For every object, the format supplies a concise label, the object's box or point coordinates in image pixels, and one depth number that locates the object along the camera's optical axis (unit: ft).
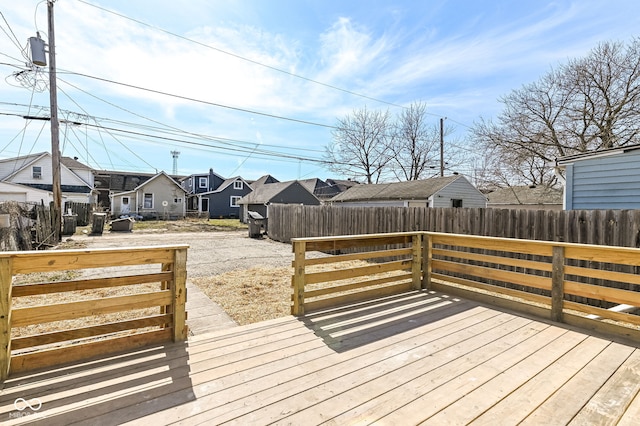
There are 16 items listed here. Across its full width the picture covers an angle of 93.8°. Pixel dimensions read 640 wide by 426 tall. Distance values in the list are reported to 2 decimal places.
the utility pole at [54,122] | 34.05
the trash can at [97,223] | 47.60
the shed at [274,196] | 82.17
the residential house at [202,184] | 108.58
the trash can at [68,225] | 44.75
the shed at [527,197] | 57.82
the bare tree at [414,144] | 77.30
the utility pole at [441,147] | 60.54
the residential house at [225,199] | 99.08
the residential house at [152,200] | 86.75
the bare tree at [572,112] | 40.34
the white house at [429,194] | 49.52
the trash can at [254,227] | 47.44
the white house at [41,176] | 71.67
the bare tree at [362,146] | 80.89
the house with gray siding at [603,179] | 17.98
